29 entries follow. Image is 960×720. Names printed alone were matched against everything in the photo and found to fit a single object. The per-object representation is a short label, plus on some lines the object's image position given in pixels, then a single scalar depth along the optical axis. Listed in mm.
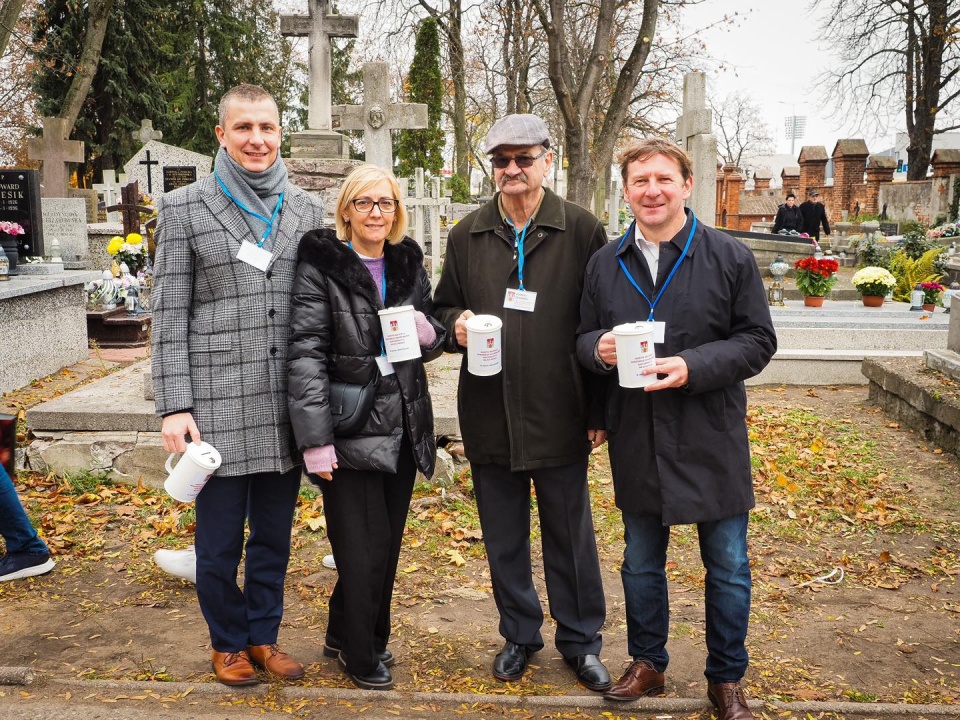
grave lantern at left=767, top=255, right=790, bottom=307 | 10773
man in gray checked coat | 2998
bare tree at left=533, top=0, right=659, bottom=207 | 9648
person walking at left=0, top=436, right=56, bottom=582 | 4129
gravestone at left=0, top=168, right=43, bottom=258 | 9820
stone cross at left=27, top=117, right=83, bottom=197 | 16984
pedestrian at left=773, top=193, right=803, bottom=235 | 21281
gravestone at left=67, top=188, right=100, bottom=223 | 19734
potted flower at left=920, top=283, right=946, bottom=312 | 10359
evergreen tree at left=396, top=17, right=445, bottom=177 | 23531
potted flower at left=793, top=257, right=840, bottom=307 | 10375
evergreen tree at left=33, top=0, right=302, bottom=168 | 25383
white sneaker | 4020
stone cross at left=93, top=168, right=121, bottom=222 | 20266
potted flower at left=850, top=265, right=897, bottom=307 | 10547
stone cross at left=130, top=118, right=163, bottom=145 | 23938
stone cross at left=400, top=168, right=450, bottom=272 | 14688
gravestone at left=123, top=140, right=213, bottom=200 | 19475
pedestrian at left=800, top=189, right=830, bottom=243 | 21953
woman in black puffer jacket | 2975
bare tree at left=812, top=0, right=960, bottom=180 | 27125
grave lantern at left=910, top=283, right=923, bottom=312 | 10258
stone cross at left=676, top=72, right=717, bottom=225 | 11898
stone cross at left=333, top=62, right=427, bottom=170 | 8469
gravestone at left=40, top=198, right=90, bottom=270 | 13797
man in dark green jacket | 3154
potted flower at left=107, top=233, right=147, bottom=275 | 11633
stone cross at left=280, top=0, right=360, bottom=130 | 7613
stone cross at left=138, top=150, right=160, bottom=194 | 19219
